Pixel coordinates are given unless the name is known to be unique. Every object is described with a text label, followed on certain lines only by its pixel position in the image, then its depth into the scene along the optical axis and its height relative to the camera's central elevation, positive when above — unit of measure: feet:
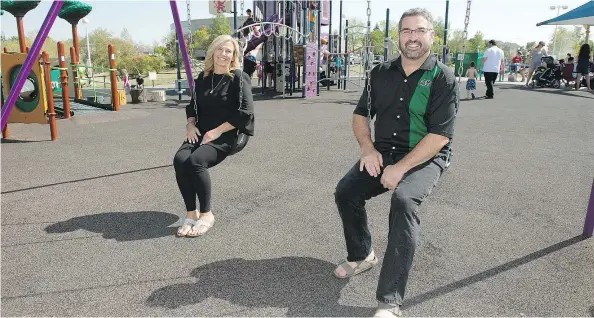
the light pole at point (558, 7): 128.94 +17.45
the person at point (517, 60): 82.30 +1.65
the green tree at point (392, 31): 171.75 +14.10
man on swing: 8.14 -1.35
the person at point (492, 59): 42.98 +0.91
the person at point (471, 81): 44.99 -1.25
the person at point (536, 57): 55.83 +1.49
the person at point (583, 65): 49.61 +0.46
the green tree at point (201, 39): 189.98 +12.15
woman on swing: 11.52 -1.39
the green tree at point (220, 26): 191.35 +17.56
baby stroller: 57.98 -0.65
